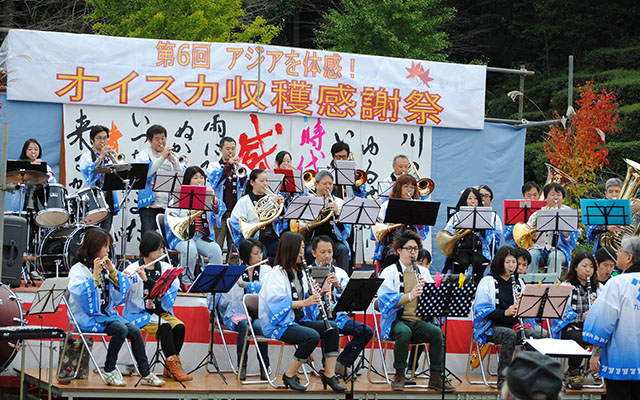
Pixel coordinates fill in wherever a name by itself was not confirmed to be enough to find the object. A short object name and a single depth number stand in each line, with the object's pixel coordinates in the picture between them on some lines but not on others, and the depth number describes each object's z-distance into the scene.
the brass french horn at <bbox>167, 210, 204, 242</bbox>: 10.93
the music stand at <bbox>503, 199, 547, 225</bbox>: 11.76
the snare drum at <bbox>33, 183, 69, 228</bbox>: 10.45
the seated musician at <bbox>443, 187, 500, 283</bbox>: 11.45
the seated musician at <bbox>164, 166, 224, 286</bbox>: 10.98
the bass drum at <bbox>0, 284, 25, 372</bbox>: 9.05
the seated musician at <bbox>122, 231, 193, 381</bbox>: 9.11
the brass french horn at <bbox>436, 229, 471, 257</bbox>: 11.43
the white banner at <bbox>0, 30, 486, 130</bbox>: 12.58
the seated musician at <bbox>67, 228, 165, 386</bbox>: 8.73
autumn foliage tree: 16.97
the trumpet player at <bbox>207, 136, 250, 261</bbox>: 11.84
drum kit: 10.47
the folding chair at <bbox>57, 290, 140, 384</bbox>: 8.73
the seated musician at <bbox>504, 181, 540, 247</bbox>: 12.28
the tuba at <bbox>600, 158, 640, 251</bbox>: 11.73
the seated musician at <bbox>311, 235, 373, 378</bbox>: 9.48
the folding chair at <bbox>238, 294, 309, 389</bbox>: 9.16
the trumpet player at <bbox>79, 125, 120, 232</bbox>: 11.02
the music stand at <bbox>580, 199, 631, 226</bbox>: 11.02
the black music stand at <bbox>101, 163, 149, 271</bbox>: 10.40
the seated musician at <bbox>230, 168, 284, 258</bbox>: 11.07
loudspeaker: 9.95
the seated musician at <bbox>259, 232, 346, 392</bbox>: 9.00
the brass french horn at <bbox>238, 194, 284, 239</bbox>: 10.90
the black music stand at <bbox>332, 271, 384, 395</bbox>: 8.59
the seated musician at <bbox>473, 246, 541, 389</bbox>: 9.84
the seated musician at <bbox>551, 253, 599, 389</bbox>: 10.30
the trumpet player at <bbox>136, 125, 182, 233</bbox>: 11.55
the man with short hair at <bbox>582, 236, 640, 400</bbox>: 7.16
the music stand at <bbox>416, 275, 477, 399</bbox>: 9.00
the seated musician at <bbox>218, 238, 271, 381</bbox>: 9.63
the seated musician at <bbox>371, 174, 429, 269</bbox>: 11.05
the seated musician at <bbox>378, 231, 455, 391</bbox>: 9.36
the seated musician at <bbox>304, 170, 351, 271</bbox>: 11.04
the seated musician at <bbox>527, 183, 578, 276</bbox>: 11.71
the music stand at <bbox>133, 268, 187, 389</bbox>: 8.68
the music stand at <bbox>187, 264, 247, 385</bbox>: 8.75
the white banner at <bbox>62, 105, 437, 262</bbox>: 12.77
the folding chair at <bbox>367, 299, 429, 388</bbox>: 9.64
